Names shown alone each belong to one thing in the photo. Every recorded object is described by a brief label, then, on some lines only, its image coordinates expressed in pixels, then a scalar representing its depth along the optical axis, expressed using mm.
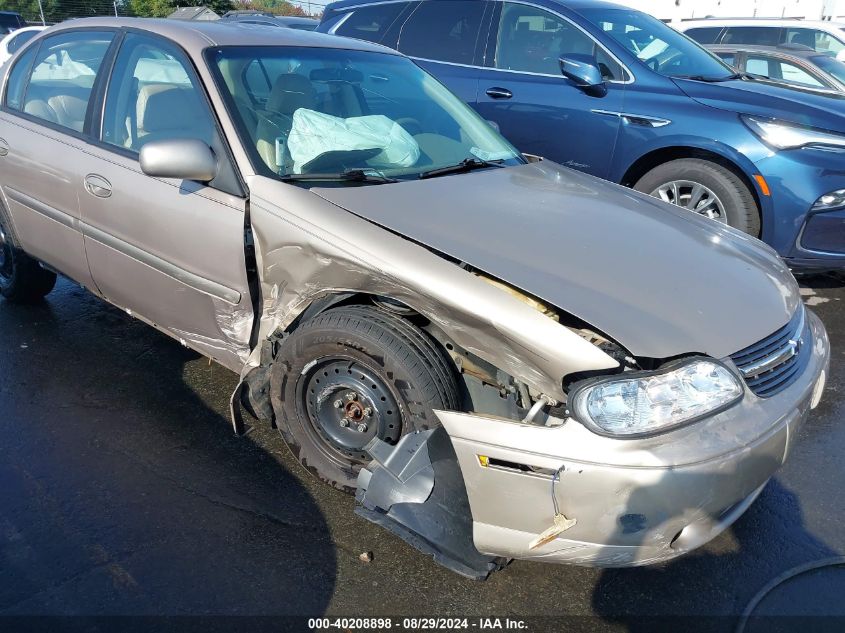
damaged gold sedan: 2027
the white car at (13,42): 11266
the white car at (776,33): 9273
